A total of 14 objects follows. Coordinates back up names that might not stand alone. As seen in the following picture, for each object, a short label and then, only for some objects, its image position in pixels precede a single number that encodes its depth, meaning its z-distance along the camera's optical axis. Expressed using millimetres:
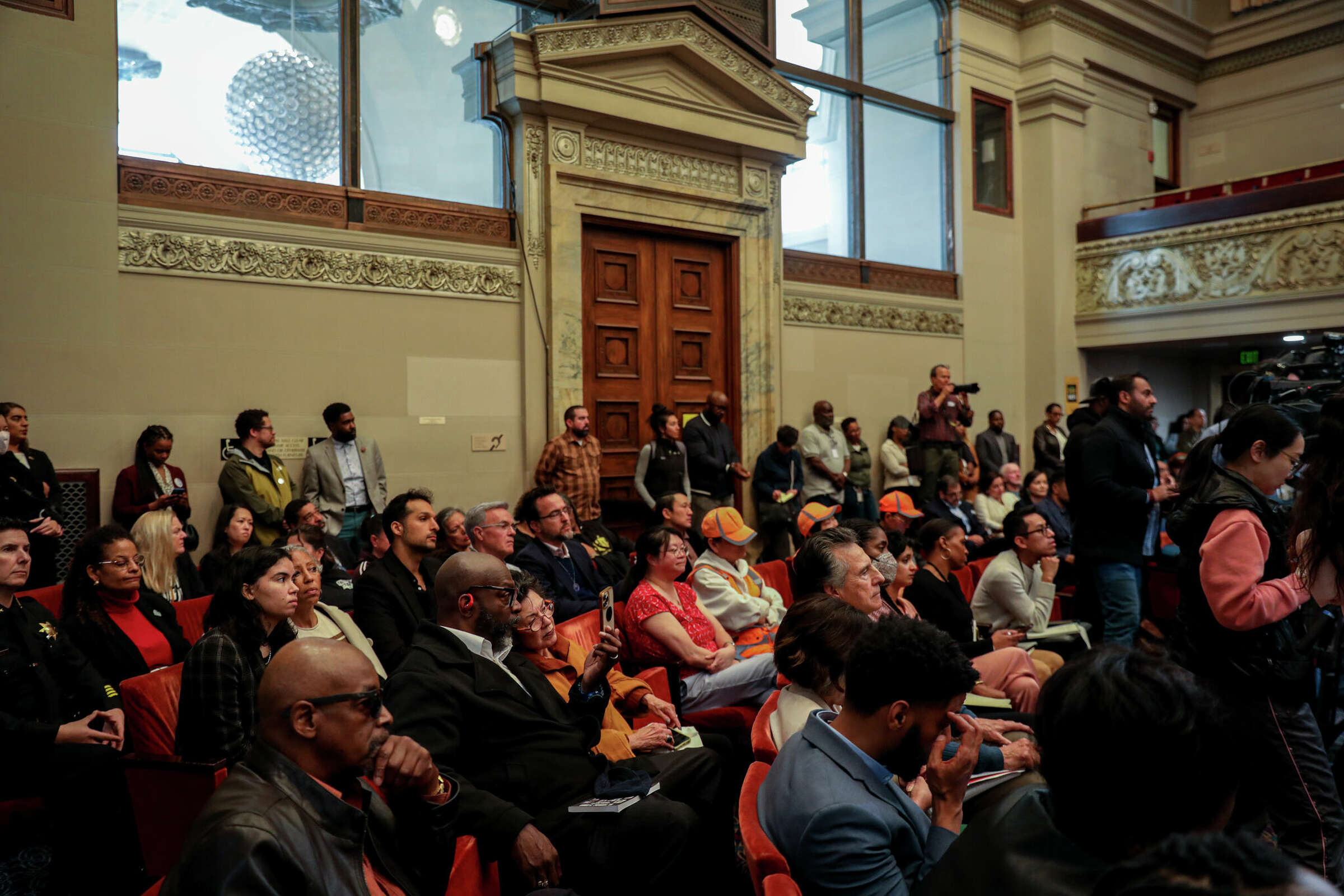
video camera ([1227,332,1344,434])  5605
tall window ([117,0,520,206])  6430
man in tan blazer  6605
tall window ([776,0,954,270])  10094
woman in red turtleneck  3543
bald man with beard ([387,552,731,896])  2357
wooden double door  8312
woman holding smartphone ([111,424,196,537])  5883
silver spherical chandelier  6773
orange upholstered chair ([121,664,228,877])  2525
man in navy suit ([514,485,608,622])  4801
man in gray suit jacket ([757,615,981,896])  1740
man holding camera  9492
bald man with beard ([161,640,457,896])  1501
